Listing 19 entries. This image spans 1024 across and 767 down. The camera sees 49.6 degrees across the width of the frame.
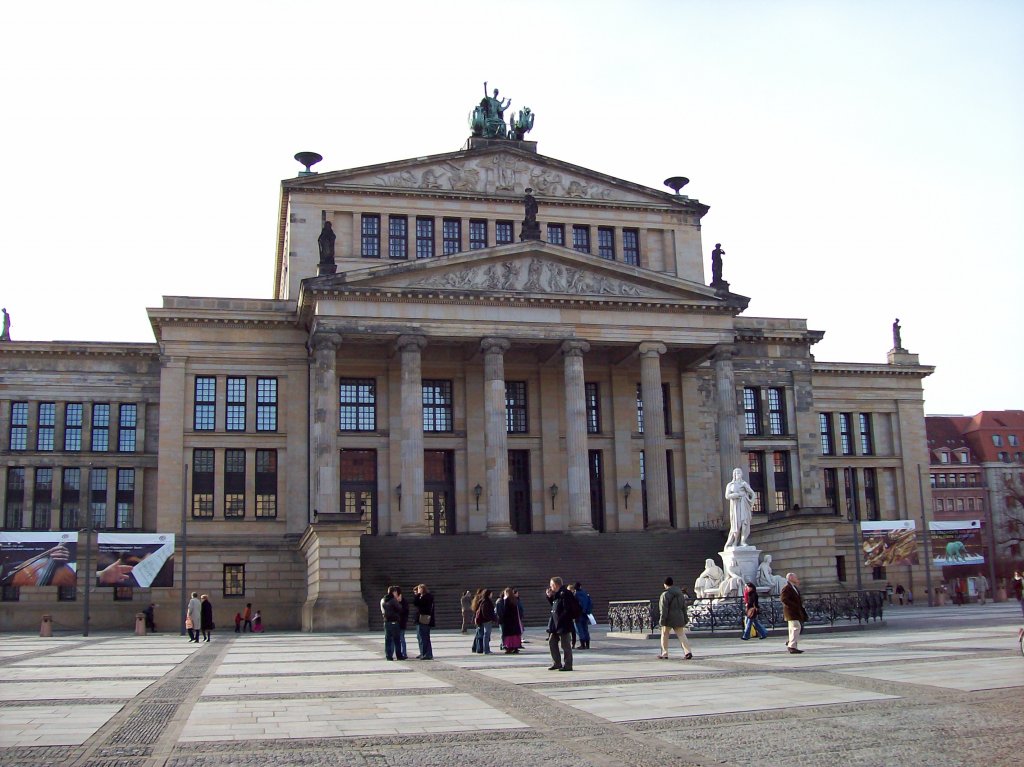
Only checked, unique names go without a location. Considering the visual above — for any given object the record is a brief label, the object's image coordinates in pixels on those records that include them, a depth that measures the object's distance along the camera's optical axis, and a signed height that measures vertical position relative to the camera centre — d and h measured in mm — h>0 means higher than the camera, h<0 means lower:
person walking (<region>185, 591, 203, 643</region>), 39312 -1639
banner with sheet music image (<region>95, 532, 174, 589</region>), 52719 +674
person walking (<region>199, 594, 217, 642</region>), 39531 -1693
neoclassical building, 54781 +9243
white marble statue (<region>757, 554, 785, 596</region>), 33906 -667
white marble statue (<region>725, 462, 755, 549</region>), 34250 +1459
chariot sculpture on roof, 66000 +26064
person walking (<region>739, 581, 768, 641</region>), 30156 -1401
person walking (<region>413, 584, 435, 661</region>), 26469 -1221
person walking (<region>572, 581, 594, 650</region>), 28944 -1790
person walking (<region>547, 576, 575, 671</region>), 22484 -1299
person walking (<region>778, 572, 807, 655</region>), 24906 -1239
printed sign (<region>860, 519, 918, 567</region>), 64250 +684
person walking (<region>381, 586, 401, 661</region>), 27016 -1301
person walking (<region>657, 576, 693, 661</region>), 24625 -1240
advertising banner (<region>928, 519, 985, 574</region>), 66812 +561
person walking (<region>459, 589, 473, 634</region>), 37781 -1485
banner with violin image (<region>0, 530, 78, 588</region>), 53406 +785
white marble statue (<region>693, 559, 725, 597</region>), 34731 -670
